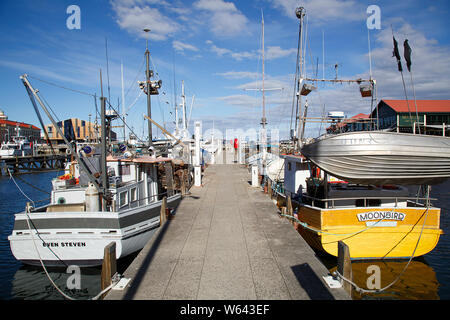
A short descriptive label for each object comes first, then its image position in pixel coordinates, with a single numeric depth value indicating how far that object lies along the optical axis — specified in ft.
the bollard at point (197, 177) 57.85
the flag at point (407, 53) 28.32
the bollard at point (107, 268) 17.43
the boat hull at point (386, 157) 26.40
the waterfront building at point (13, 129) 270.67
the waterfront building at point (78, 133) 275.10
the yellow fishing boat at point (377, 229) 31.07
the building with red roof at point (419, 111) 118.11
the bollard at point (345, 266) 17.28
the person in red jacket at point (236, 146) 141.47
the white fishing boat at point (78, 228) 28.63
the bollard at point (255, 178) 56.59
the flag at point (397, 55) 28.90
